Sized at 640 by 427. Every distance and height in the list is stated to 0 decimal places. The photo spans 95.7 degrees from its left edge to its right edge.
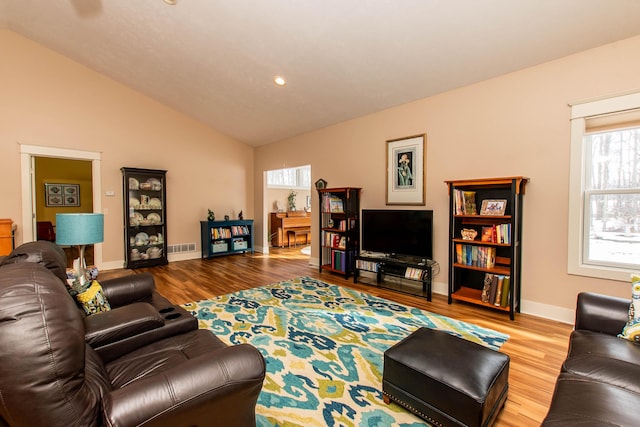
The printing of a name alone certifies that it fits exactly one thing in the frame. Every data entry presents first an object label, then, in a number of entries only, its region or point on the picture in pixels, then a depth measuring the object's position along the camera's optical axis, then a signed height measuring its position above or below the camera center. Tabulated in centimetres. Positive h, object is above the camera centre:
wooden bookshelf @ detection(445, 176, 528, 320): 316 -39
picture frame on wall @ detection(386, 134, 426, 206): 414 +55
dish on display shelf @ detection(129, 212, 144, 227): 556 -22
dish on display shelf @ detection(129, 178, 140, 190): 557 +46
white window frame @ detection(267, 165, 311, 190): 933 +85
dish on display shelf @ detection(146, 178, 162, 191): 582 +48
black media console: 381 -89
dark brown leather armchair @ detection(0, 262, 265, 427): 84 -62
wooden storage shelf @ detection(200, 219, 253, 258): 644 -69
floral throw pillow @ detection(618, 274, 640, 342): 173 -69
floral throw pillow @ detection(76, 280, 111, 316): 193 -63
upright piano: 823 -57
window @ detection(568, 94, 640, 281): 277 +17
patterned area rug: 179 -122
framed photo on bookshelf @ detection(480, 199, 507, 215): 328 +0
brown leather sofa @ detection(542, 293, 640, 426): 115 -82
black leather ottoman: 150 -95
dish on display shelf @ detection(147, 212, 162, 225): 582 -23
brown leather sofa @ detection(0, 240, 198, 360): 162 -69
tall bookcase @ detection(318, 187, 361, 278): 479 -33
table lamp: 219 -17
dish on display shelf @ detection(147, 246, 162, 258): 580 -89
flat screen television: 387 -36
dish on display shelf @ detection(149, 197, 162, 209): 586 +9
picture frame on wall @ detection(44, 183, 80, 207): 734 +34
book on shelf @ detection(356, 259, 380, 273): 448 -91
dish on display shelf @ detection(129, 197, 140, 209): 561 +11
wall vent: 618 -88
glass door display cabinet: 549 -19
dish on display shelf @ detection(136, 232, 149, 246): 571 -62
